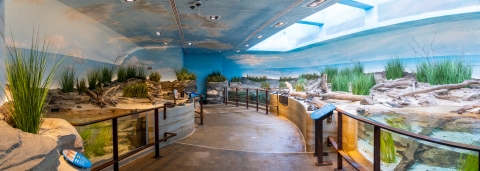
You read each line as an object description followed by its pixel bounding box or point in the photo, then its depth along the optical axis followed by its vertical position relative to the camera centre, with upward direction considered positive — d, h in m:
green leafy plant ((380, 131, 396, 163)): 3.26 -0.89
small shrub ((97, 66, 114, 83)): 7.11 +0.30
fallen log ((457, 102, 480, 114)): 4.31 -0.45
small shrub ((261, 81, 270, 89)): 14.17 -0.10
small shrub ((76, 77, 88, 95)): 5.89 -0.07
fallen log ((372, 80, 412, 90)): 6.42 -0.03
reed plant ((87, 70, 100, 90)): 6.49 +0.13
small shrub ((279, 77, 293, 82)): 14.04 +0.25
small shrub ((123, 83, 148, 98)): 6.70 -0.20
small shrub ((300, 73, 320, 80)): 11.62 +0.35
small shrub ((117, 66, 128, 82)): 8.66 +0.35
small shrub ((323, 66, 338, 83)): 9.56 +0.46
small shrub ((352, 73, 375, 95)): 6.79 -0.03
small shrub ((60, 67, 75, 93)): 5.38 +0.09
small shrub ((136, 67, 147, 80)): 10.02 +0.50
